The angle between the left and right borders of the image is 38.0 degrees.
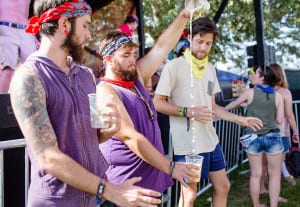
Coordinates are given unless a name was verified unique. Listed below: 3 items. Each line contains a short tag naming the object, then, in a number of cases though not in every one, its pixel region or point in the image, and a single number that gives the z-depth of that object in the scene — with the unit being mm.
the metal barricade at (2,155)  2520
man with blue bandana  2508
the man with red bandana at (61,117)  1553
